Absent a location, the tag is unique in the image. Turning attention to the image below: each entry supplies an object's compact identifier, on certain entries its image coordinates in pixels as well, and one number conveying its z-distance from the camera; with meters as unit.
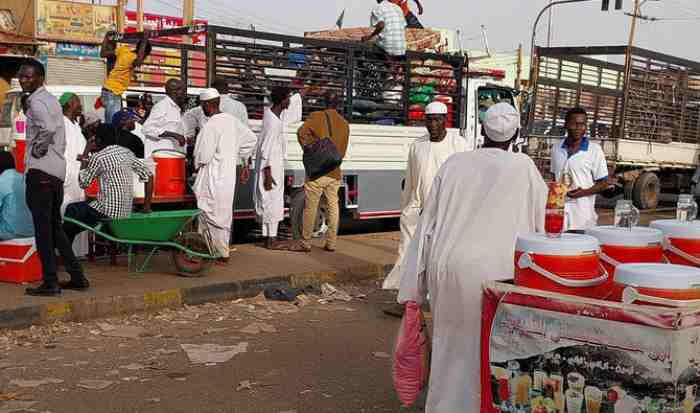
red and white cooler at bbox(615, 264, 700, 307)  2.68
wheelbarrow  7.73
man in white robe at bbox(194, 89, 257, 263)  8.76
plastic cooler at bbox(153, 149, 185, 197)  9.41
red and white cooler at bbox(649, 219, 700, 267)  3.35
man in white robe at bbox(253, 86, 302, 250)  9.67
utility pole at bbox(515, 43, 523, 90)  35.89
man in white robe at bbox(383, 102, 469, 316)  7.12
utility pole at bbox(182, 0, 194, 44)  18.75
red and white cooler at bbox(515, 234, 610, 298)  3.01
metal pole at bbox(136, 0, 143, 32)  25.61
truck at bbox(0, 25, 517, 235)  10.38
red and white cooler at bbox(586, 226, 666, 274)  3.26
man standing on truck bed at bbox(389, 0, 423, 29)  12.96
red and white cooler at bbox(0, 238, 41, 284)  7.43
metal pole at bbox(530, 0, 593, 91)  19.20
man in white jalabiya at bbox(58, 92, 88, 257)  8.65
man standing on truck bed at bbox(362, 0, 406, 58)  11.76
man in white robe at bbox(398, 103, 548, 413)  3.65
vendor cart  2.58
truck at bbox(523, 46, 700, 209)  18.25
